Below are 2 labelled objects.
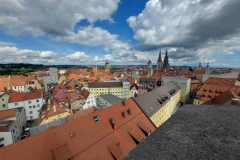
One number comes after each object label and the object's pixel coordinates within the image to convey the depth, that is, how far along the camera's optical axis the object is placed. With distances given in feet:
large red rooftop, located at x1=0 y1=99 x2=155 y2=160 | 34.78
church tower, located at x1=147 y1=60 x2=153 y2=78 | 352.08
